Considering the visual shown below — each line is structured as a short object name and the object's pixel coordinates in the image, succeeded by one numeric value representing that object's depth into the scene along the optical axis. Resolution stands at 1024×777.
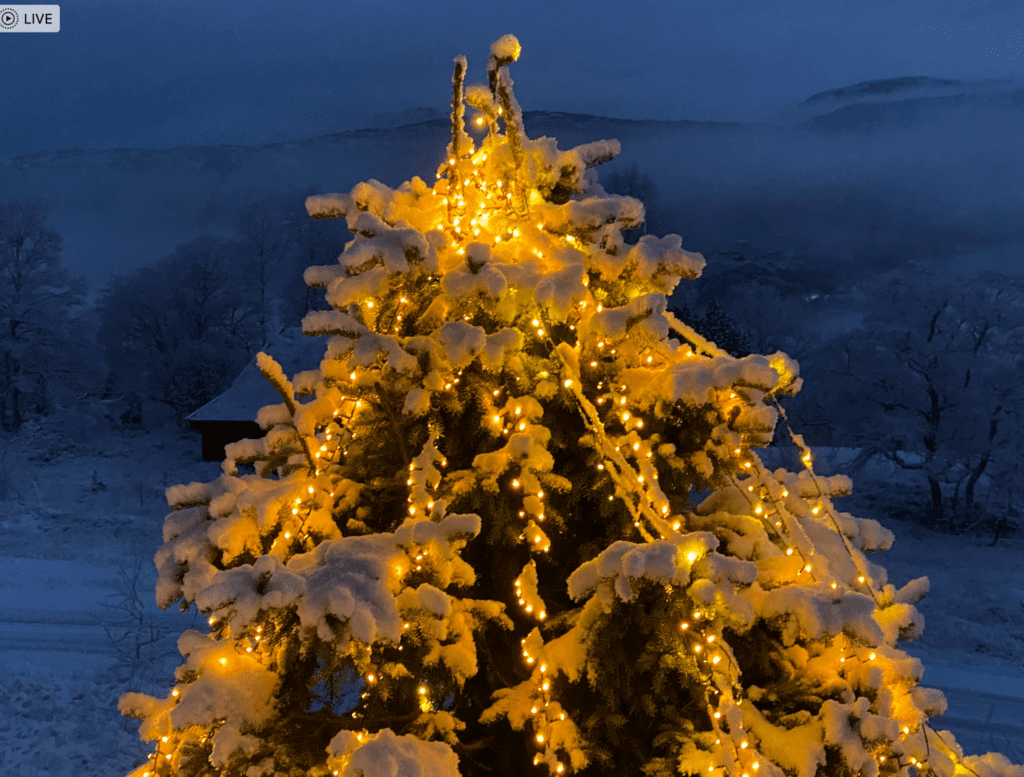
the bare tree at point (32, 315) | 27.61
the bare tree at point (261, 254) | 34.34
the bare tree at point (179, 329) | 27.70
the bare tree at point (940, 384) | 19.91
